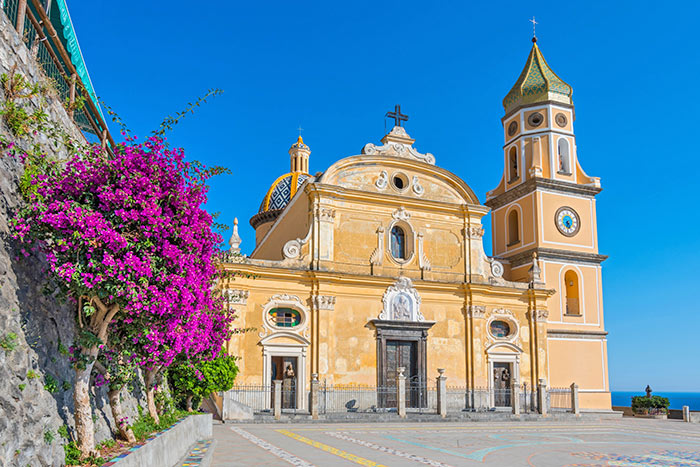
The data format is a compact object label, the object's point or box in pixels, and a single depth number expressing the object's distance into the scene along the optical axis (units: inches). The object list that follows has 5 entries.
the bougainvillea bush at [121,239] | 278.5
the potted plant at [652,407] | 1312.7
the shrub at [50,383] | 278.1
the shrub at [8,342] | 241.7
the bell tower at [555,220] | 1279.5
